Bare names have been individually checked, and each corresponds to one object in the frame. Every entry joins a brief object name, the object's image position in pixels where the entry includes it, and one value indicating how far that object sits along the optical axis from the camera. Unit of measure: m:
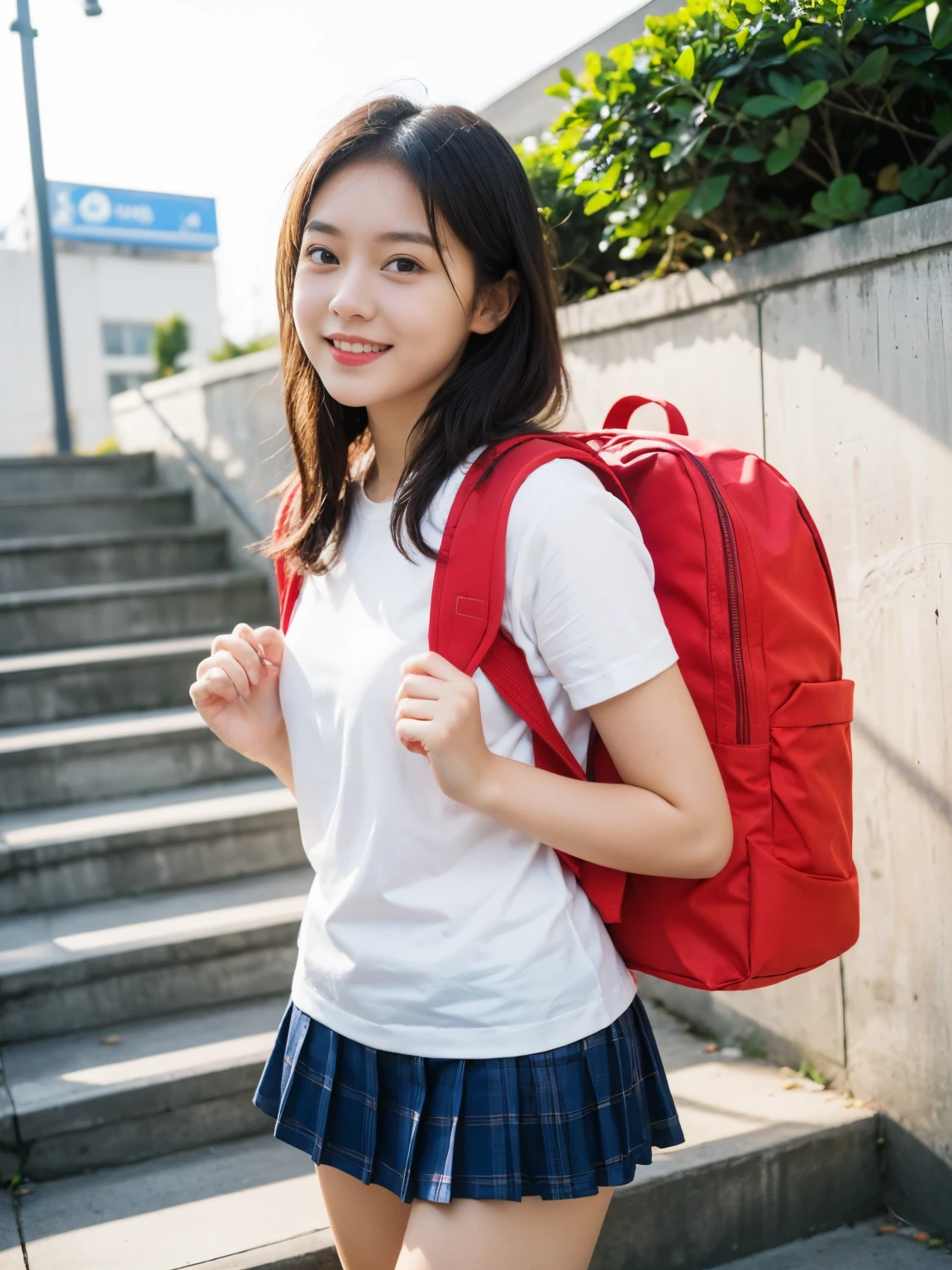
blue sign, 28.62
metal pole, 6.08
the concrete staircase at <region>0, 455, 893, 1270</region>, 2.24
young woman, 1.11
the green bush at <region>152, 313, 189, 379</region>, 15.23
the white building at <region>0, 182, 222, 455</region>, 37.78
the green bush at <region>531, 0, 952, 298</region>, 2.09
